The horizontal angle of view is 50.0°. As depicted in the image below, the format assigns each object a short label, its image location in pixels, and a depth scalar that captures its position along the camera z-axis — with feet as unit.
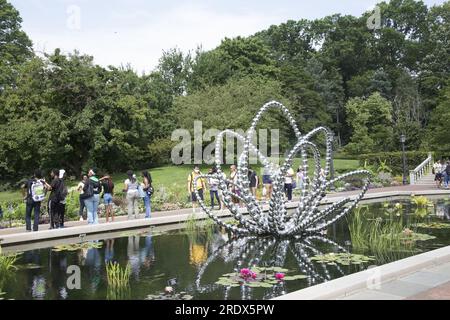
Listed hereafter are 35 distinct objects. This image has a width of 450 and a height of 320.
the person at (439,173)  89.35
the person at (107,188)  47.24
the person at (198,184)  53.16
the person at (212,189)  55.48
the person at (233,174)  53.49
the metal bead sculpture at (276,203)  34.35
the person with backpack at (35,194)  41.93
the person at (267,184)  59.72
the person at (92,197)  44.37
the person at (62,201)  42.60
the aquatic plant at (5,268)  26.15
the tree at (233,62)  171.12
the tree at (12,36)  169.64
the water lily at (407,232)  35.98
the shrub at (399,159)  125.39
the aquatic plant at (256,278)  22.93
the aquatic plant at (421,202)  54.70
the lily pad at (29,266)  28.45
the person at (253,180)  57.00
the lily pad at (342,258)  27.50
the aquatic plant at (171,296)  20.86
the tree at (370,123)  159.12
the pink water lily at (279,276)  23.49
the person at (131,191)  48.24
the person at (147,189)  49.86
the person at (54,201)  42.19
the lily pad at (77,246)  34.27
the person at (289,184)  63.00
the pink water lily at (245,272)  23.76
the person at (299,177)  73.15
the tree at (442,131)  119.75
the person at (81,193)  44.51
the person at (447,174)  85.90
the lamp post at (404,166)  105.91
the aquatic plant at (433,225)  40.86
